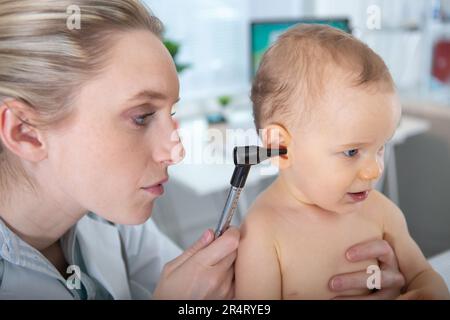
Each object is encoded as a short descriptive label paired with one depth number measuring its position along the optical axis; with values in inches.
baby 17.5
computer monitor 37.9
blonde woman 17.6
